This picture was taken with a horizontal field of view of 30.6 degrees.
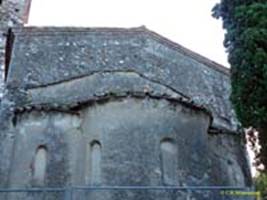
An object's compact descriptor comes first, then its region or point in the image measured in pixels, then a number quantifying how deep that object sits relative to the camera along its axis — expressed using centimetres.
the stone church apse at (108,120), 1221
